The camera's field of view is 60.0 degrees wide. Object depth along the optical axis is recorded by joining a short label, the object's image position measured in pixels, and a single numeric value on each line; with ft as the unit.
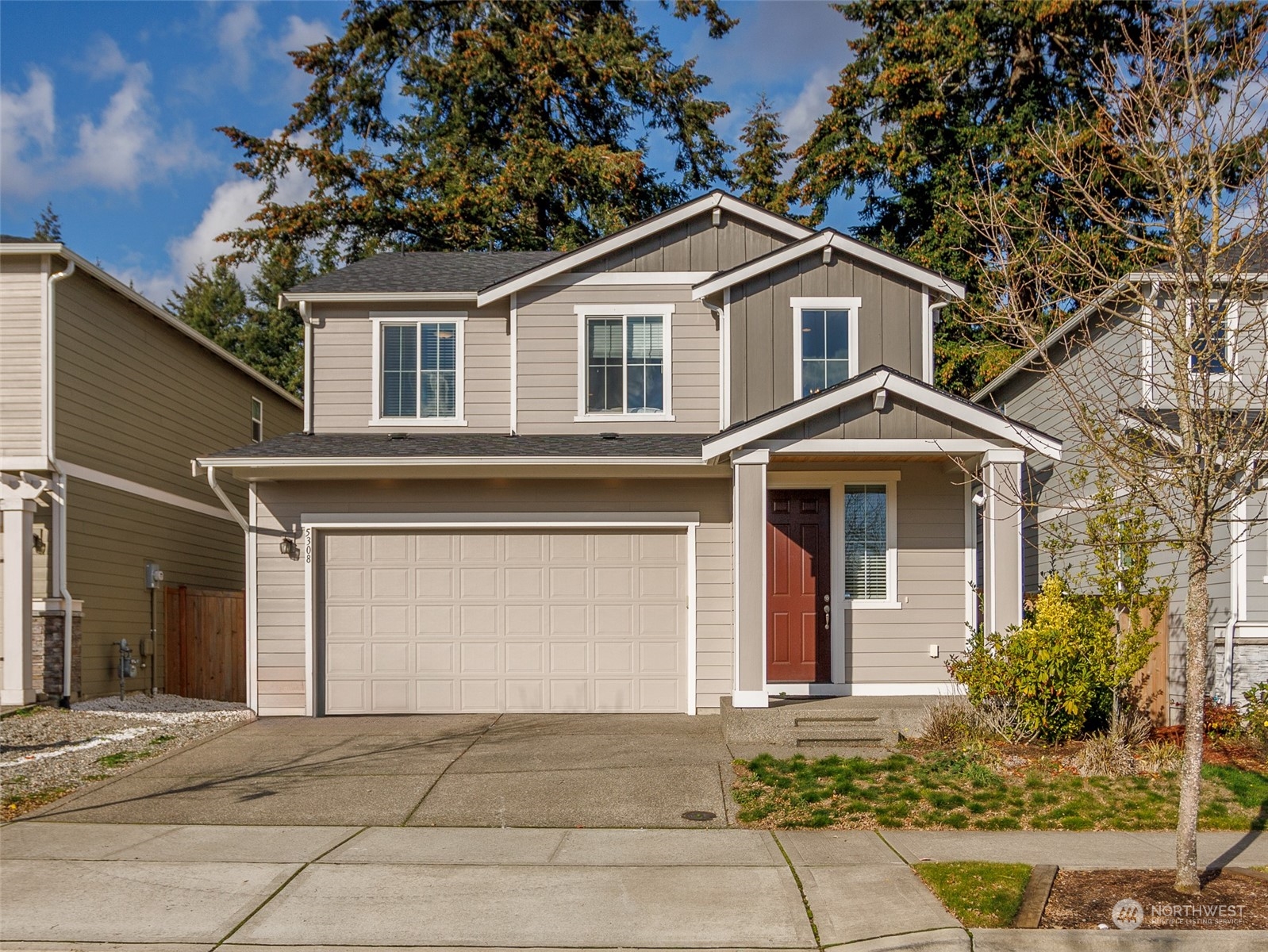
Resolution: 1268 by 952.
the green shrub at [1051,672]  32.94
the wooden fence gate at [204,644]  54.19
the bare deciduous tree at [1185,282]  21.12
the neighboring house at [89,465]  42.37
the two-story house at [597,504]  41.39
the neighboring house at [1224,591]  40.32
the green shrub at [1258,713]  33.96
